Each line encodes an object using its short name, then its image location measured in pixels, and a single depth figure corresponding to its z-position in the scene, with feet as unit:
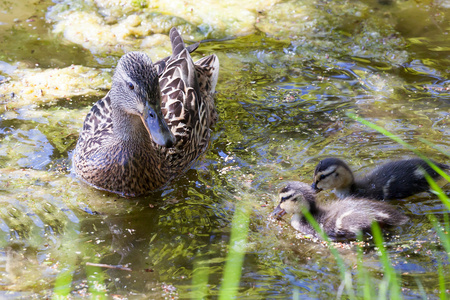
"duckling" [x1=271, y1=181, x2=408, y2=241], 22.36
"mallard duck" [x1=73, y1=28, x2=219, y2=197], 23.59
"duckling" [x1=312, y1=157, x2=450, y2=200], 24.26
